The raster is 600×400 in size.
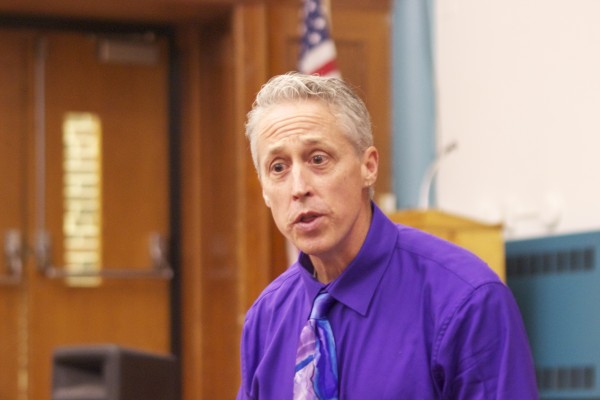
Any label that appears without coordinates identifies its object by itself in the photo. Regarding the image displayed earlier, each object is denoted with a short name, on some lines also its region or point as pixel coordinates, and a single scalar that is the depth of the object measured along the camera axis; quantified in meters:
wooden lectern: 7.73
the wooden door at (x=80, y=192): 10.94
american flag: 9.12
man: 3.43
